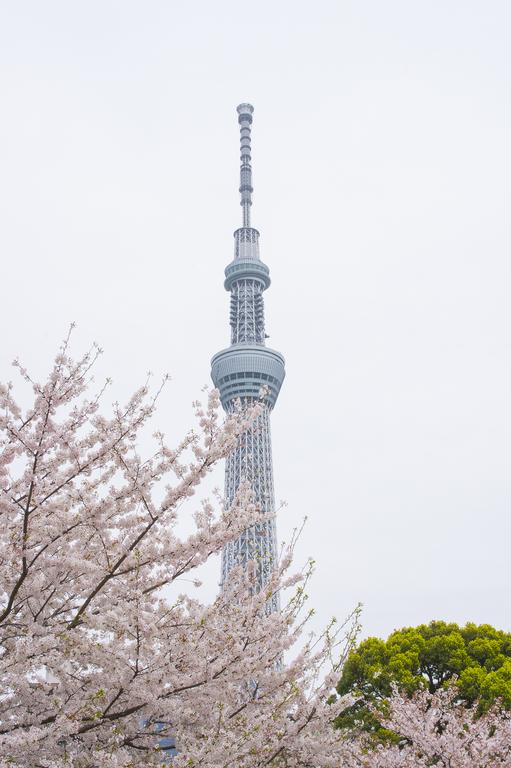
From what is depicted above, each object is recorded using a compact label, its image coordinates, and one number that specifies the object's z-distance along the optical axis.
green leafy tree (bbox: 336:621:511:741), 19.95
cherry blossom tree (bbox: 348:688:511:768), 11.79
